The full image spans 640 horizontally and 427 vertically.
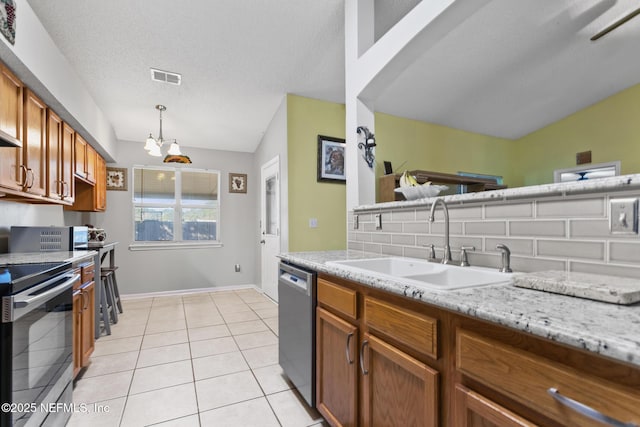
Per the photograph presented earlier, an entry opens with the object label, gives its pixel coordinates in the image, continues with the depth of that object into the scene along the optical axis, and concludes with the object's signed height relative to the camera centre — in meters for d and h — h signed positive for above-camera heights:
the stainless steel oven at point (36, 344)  1.11 -0.57
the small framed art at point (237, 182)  5.06 +0.61
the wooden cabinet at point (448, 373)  0.52 -0.40
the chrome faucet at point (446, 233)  1.35 -0.08
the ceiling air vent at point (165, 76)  2.97 +1.49
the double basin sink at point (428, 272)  1.04 -0.25
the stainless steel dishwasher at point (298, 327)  1.64 -0.69
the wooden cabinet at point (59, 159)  2.42 +0.54
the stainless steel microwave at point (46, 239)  2.19 -0.16
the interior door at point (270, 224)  3.90 -0.11
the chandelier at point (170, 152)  3.19 +0.75
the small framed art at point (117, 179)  4.38 +0.60
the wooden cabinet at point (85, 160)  3.06 +0.67
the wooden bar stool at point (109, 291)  3.09 -0.81
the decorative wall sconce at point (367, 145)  2.30 +0.57
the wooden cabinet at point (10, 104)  1.76 +0.74
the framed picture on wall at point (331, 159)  3.64 +0.74
